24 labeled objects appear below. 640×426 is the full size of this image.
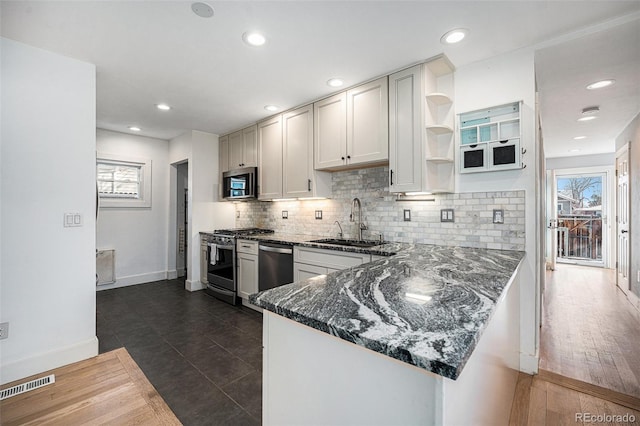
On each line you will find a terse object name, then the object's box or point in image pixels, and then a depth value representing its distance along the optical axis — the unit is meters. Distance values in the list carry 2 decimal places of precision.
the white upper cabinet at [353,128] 2.67
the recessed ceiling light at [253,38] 2.04
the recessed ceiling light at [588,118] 3.82
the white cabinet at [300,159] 3.32
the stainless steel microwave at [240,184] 4.02
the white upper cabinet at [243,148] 4.11
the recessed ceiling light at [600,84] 2.81
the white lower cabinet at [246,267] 3.46
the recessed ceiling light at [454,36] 1.99
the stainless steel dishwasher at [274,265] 3.07
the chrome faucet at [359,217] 3.17
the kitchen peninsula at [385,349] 0.68
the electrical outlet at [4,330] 2.05
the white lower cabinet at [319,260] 2.55
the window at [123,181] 4.46
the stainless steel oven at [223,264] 3.73
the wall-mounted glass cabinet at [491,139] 2.21
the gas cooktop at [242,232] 3.94
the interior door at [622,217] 4.17
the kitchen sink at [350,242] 2.96
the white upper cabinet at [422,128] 2.40
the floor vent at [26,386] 1.91
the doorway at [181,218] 5.22
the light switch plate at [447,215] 2.53
